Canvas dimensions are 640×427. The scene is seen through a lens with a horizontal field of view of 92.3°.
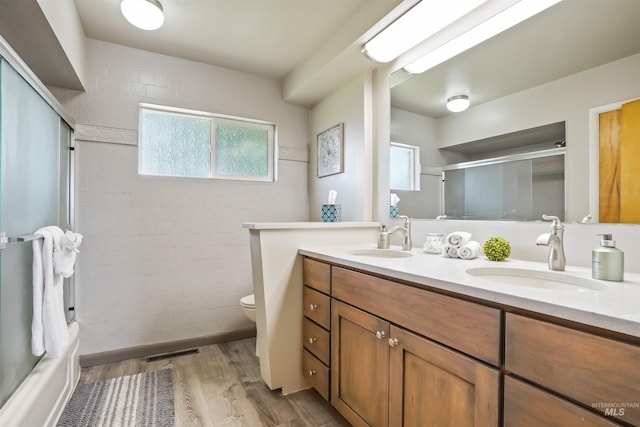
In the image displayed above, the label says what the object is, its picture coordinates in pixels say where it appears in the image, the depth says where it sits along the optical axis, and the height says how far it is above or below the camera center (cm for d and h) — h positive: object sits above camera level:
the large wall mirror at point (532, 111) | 113 +46
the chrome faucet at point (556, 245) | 113 -11
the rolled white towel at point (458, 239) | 147 -12
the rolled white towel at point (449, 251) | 146 -18
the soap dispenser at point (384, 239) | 184 -15
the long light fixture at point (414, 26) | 155 +104
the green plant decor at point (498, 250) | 134 -15
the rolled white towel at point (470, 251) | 142 -17
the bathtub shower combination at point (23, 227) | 120 -6
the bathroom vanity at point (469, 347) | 64 -37
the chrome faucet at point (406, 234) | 179 -12
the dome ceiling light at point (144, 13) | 169 +113
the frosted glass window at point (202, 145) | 248 +59
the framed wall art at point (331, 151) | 251 +55
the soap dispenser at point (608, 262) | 95 -14
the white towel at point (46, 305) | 133 -41
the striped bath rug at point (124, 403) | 158 -107
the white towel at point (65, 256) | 143 -20
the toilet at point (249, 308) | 222 -69
